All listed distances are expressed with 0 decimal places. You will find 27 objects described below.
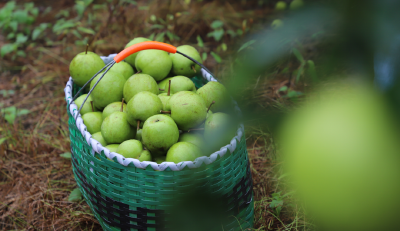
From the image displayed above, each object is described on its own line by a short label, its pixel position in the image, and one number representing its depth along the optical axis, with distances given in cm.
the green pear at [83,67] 162
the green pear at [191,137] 147
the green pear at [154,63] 160
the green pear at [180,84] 158
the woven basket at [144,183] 138
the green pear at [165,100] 151
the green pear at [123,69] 164
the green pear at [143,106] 147
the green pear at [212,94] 151
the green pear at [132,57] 166
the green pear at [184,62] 164
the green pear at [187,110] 146
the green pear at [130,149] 144
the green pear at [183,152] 142
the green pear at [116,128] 148
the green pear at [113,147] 148
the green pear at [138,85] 154
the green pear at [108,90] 156
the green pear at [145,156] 144
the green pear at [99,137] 151
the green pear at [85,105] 160
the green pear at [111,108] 154
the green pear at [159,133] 143
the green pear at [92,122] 155
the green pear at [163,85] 160
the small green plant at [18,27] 233
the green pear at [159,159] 147
